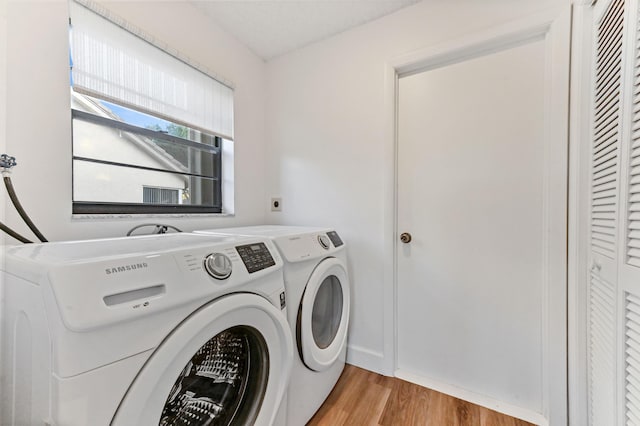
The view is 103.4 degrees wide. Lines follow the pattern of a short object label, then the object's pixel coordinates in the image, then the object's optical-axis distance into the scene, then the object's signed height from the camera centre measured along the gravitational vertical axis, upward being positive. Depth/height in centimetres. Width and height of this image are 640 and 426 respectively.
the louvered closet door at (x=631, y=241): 73 -9
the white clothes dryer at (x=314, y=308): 104 -49
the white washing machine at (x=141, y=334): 46 -28
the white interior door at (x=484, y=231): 121 -11
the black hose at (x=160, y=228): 131 -10
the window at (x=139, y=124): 112 +48
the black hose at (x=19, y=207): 85 +0
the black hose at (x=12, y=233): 82 -8
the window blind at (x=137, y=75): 107 +68
